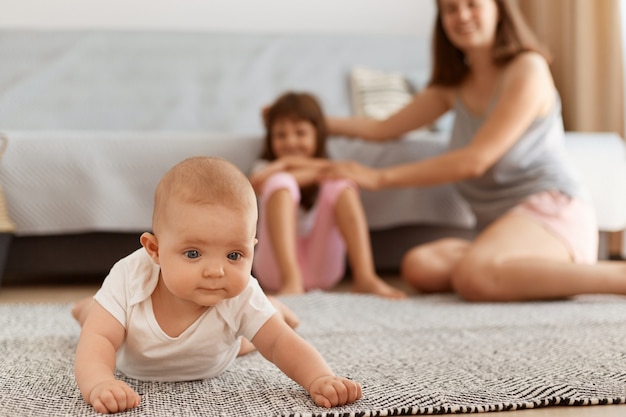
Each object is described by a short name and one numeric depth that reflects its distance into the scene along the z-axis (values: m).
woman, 1.81
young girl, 1.99
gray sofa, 2.12
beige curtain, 2.84
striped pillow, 3.09
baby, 0.88
